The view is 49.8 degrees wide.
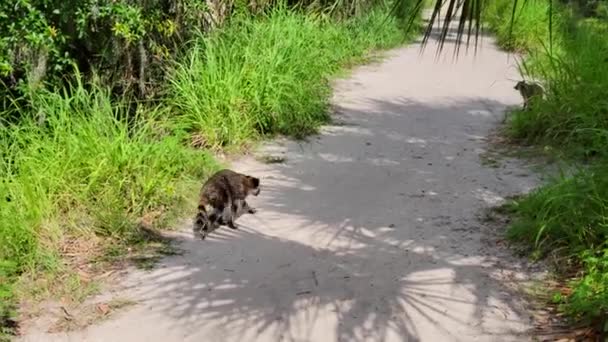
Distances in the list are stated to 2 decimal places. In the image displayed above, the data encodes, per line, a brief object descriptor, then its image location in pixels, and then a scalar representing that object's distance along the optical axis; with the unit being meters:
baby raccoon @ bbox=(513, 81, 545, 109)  6.43
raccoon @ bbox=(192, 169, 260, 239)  4.09
